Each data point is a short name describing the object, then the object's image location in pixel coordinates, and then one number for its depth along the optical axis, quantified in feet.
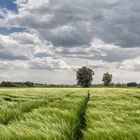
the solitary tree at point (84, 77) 418.10
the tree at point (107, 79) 512.63
